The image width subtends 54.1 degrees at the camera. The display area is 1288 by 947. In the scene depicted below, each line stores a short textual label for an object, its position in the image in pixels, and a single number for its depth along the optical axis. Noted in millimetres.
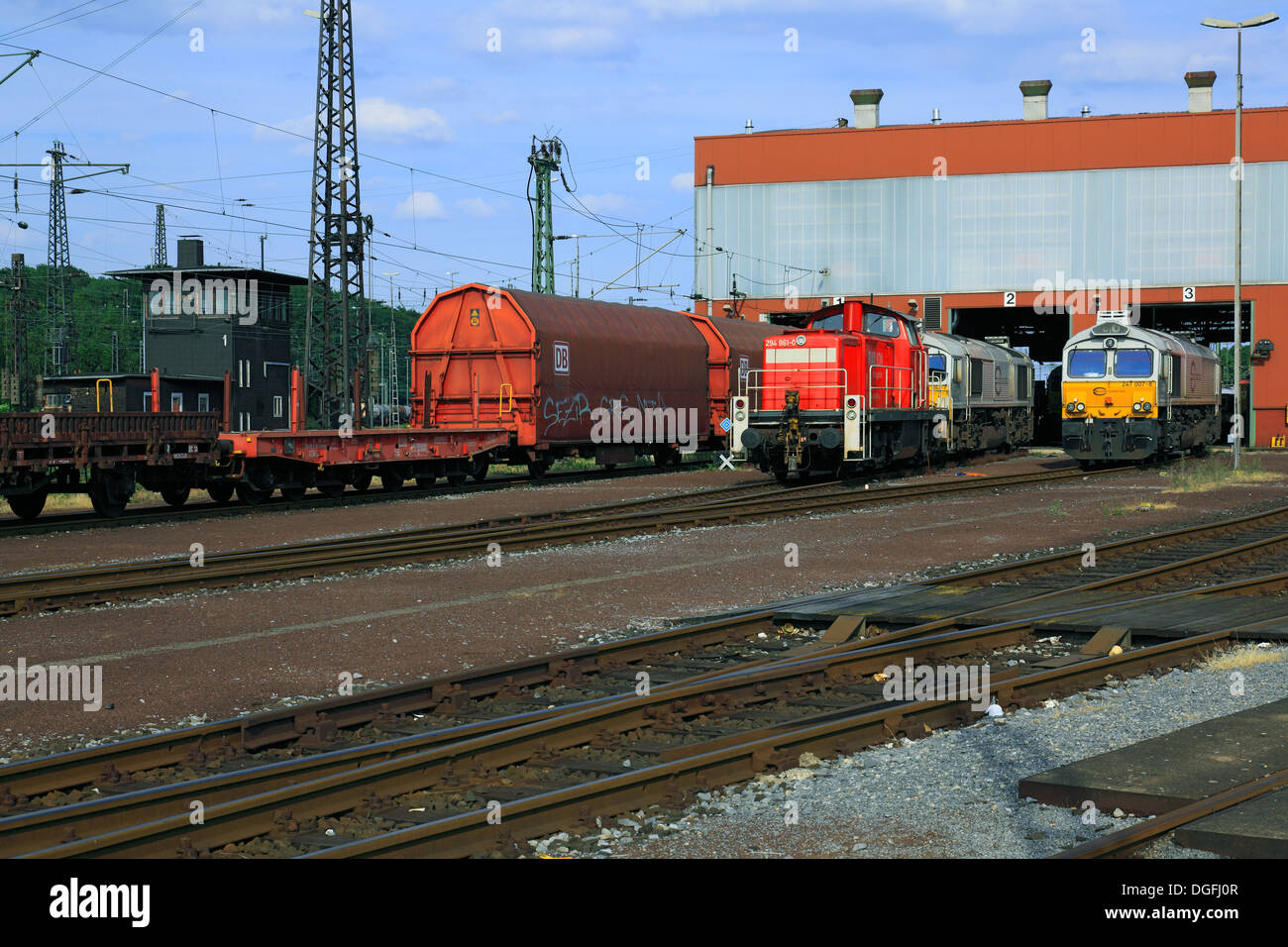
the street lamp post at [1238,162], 28562
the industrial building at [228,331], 64688
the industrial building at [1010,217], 45969
